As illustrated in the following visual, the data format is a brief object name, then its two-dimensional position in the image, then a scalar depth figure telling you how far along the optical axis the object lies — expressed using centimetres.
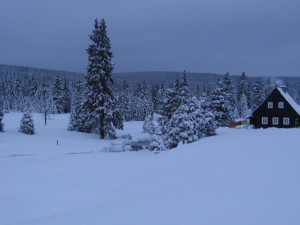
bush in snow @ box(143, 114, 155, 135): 4910
